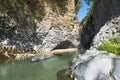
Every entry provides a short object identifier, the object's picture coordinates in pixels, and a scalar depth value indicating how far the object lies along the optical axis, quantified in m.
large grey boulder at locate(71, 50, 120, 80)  3.31
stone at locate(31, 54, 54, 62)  7.81
